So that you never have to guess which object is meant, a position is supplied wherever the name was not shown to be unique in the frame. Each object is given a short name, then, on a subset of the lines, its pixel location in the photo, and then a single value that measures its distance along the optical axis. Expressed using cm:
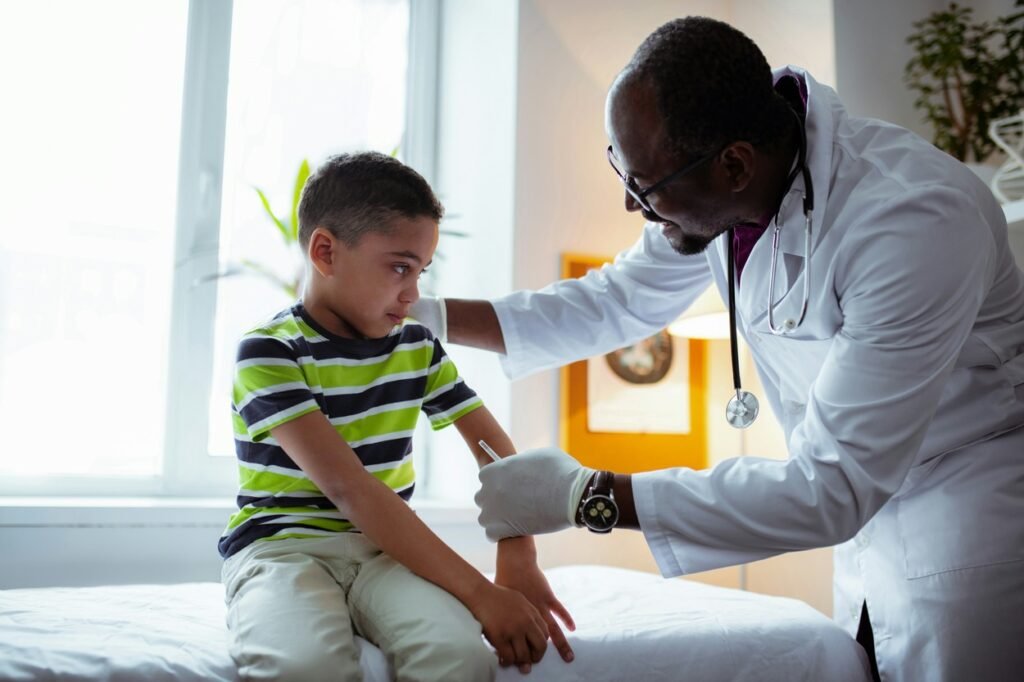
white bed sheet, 95
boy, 102
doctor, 109
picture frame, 235
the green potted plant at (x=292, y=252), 223
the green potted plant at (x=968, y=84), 207
